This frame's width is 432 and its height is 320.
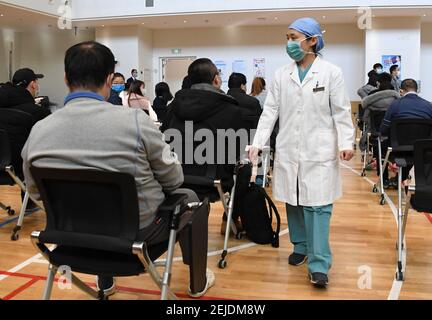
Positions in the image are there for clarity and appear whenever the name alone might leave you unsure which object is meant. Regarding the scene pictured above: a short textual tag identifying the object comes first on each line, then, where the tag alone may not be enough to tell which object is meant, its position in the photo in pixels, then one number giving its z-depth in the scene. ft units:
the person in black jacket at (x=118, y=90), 18.25
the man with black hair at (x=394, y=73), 31.25
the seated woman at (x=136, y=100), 19.56
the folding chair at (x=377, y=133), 16.81
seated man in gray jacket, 5.52
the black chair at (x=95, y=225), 5.42
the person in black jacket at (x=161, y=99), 25.29
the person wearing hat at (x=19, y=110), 12.49
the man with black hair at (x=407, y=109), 14.20
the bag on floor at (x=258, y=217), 11.14
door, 50.52
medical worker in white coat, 8.80
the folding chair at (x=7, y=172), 11.96
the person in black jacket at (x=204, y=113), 9.68
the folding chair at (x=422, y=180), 8.33
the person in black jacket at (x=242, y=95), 15.64
